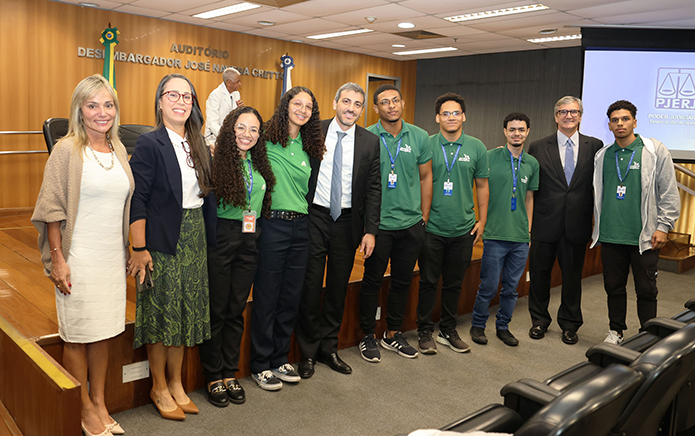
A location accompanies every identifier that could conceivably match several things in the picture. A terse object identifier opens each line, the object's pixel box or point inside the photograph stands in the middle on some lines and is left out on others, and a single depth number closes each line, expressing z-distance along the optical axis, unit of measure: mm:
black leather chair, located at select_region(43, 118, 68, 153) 3375
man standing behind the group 6281
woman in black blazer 2311
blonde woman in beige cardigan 2082
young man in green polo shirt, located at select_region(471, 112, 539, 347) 3678
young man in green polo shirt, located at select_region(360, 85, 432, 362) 3240
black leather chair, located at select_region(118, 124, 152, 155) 4270
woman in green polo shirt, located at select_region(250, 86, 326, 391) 2748
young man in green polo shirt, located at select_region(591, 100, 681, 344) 3477
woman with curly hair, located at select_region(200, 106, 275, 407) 2547
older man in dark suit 3740
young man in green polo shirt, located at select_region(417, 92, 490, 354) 3469
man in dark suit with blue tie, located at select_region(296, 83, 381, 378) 2959
